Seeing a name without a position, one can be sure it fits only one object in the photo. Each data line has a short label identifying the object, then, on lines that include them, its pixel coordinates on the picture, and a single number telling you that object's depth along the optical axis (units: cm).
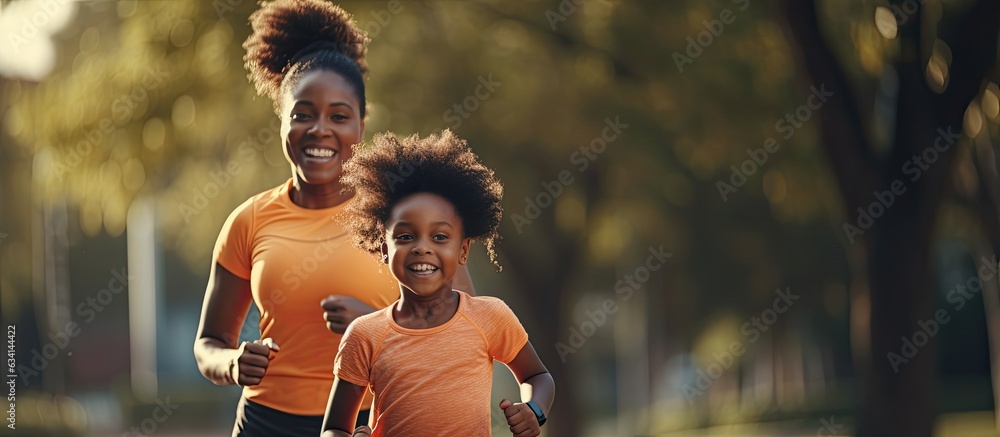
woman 857
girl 745
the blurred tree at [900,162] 2091
